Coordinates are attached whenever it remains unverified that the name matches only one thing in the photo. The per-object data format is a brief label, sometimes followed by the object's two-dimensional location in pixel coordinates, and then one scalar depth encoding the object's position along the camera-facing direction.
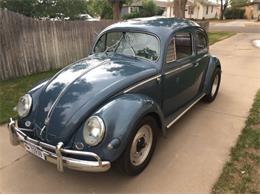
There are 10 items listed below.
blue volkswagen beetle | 2.21
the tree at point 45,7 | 10.96
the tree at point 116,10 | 12.15
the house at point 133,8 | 33.42
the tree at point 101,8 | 23.34
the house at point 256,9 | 36.25
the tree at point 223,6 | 36.57
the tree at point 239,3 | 43.38
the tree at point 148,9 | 27.92
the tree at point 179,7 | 11.16
